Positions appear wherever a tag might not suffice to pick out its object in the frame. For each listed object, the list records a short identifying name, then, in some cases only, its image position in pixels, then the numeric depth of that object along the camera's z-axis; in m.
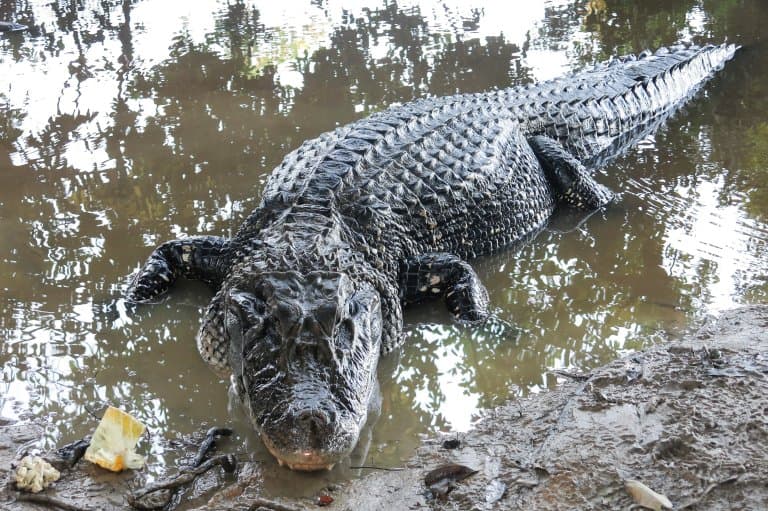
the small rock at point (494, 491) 2.67
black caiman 2.88
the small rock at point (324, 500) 2.71
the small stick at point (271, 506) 2.65
